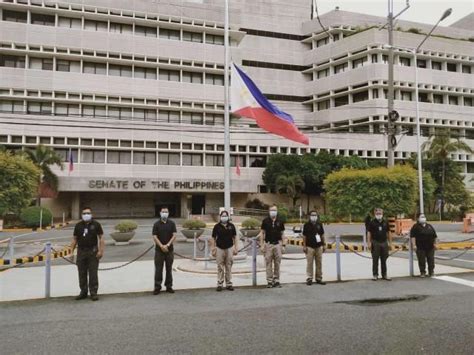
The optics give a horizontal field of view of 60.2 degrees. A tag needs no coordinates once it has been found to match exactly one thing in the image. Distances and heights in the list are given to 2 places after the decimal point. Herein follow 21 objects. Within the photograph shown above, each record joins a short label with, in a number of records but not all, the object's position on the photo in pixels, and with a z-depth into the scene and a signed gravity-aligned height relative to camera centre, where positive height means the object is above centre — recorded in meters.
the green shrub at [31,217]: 29.97 -1.42
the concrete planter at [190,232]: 21.05 -1.83
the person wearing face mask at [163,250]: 9.23 -1.21
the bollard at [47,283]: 8.81 -1.85
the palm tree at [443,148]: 42.44 +4.95
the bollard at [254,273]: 10.15 -1.91
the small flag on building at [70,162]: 37.47 +3.21
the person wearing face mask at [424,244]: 11.21 -1.33
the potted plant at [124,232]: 19.64 -1.68
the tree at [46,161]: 35.56 +3.22
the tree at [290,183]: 41.00 +1.34
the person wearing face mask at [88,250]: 8.69 -1.15
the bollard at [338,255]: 10.73 -1.56
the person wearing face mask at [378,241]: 10.66 -1.18
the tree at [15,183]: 18.84 +0.68
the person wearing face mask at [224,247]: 9.64 -1.20
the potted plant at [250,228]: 21.16 -1.65
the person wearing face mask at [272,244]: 9.85 -1.17
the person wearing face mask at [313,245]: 10.22 -1.22
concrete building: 42.31 +12.48
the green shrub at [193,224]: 21.12 -1.41
